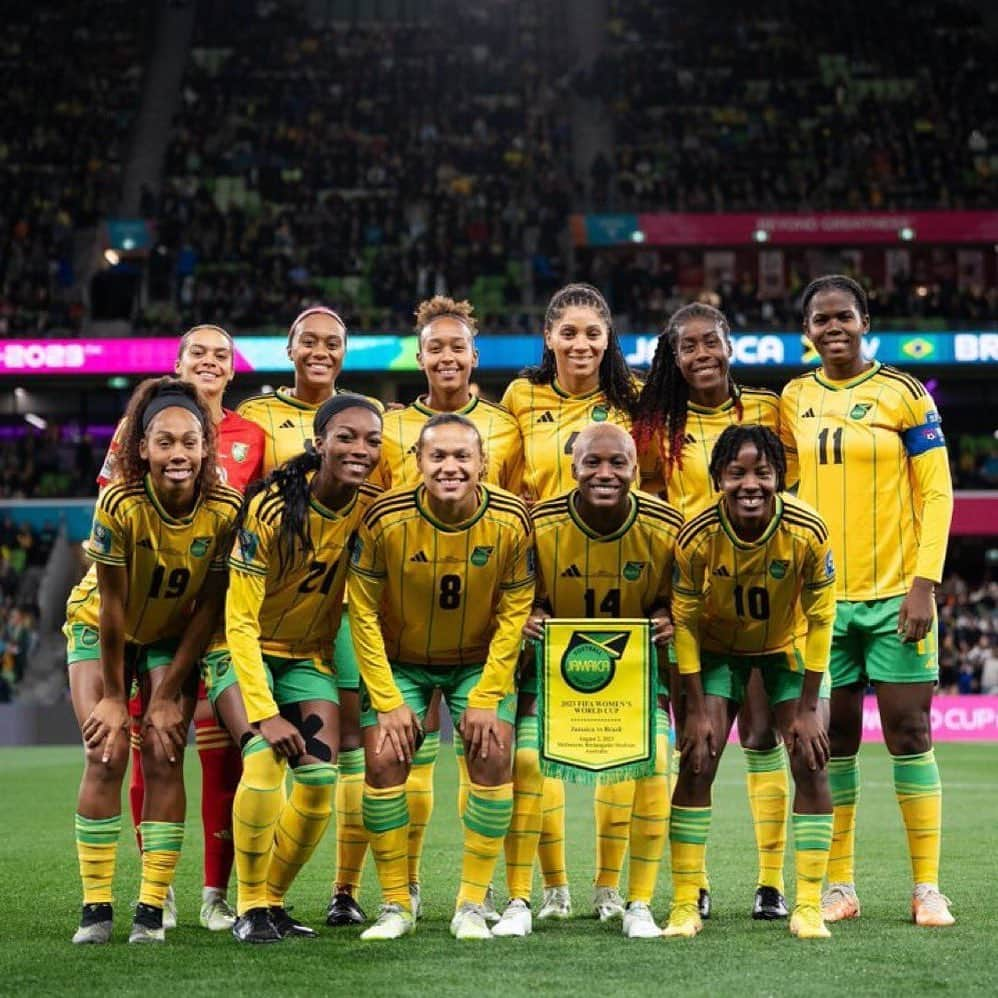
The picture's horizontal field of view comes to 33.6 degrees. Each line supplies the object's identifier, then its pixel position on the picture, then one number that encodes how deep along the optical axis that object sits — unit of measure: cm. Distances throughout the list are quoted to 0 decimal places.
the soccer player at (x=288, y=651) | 578
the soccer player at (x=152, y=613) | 583
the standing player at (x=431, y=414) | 666
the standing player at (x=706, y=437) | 645
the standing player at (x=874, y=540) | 625
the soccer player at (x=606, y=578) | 583
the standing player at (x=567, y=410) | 652
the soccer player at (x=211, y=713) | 635
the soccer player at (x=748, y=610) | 586
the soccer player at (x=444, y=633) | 584
